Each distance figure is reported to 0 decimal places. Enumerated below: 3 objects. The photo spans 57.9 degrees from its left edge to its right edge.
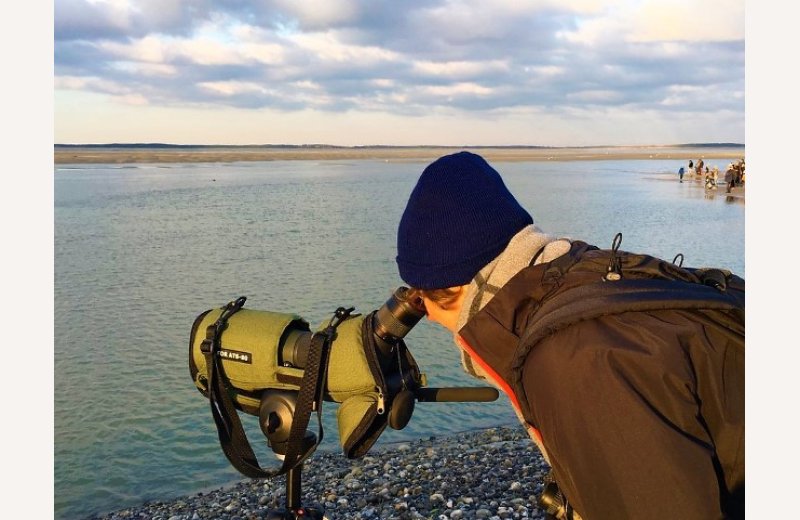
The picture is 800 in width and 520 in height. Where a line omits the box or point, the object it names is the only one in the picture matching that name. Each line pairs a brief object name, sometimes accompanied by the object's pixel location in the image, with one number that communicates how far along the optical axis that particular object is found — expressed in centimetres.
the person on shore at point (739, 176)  3206
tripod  233
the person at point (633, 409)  119
